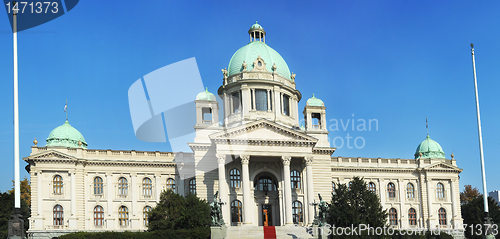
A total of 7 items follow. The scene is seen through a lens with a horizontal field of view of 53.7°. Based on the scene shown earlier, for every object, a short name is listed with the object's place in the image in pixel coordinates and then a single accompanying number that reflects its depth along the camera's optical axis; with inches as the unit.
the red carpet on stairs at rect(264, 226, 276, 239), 1986.5
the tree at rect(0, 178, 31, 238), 2281.0
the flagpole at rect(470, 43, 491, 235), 1359.3
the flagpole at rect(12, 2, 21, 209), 960.3
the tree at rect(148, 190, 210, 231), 2034.9
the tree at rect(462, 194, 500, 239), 2481.5
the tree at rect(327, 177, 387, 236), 1914.4
